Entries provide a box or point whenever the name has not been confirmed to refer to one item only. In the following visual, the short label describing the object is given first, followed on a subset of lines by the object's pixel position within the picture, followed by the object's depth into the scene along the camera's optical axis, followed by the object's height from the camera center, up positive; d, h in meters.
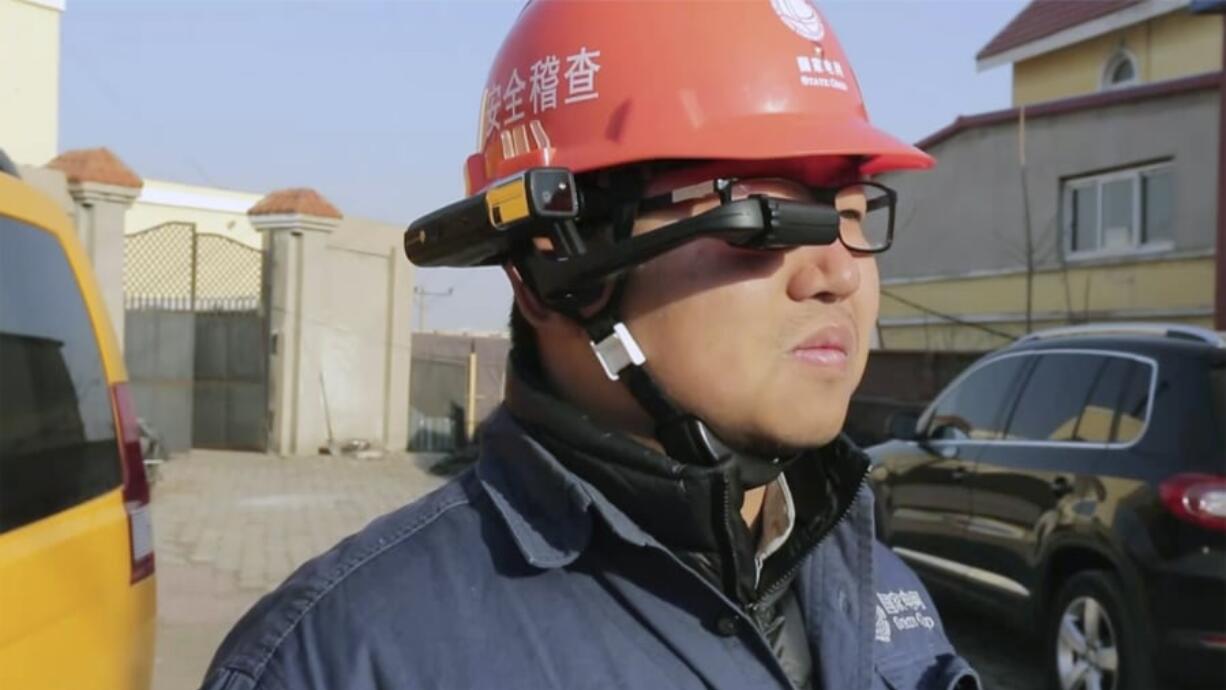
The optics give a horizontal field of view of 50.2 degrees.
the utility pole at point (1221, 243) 12.41 +1.13
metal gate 15.12 -0.02
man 1.39 -0.06
